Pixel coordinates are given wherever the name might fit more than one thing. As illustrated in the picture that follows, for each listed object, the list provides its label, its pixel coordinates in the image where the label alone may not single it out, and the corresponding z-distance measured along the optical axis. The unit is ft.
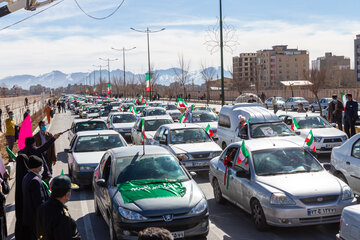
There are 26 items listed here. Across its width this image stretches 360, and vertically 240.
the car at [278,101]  165.07
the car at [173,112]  115.14
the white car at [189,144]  42.51
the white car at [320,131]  49.98
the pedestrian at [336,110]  60.95
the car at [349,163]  28.78
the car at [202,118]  69.93
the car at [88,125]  59.31
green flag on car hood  23.44
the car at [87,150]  37.81
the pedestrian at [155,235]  9.01
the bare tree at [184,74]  214.28
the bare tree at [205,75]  216.27
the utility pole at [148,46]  157.51
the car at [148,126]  61.05
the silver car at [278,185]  23.82
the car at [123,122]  74.28
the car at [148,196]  22.06
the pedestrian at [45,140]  36.46
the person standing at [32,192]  18.02
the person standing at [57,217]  13.78
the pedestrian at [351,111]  55.77
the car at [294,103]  156.37
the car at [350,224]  16.53
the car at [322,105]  135.77
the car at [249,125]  47.37
